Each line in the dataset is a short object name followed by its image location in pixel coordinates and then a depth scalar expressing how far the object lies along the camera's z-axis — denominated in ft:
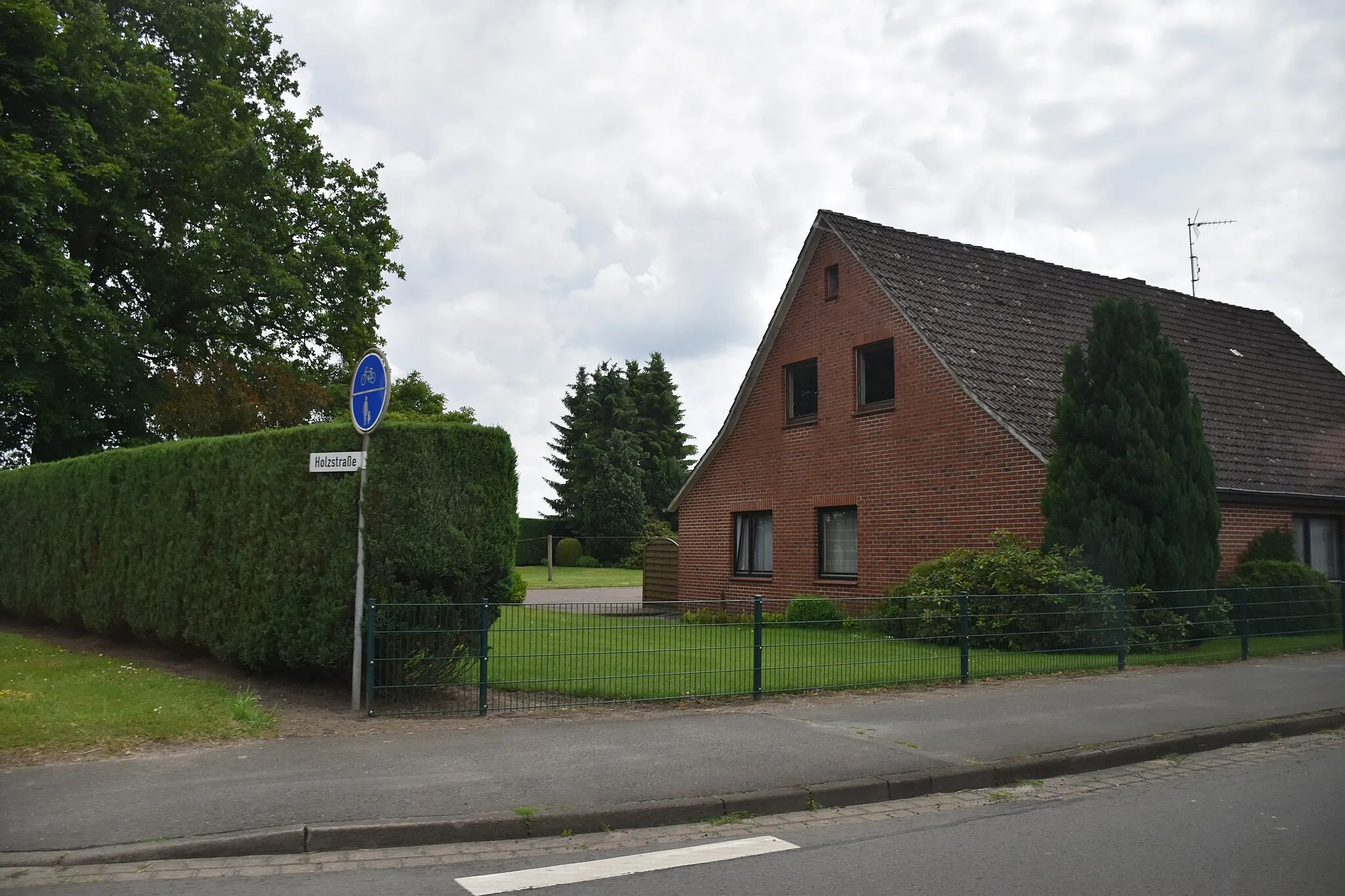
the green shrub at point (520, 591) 62.39
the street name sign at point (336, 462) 29.48
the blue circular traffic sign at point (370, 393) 28.94
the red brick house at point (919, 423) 53.78
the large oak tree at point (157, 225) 66.28
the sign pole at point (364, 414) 28.96
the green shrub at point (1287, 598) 48.62
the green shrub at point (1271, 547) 55.26
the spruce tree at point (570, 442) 192.13
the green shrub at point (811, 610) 55.16
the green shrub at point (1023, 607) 40.29
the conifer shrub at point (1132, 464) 45.27
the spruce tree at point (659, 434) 189.78
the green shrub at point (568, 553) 166.81
